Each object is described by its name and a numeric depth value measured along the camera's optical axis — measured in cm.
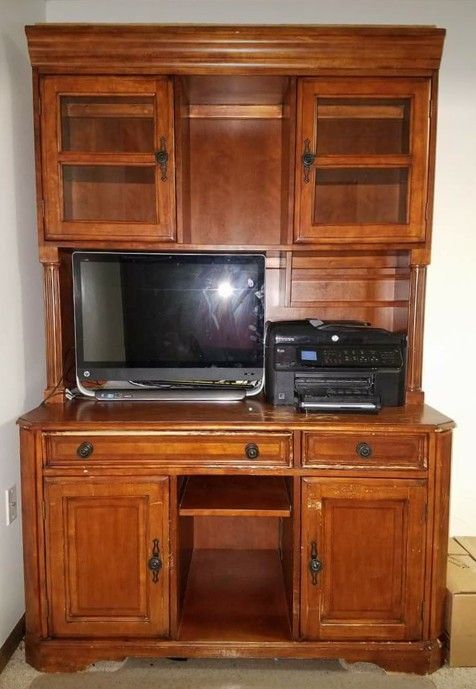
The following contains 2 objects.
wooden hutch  142
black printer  157
